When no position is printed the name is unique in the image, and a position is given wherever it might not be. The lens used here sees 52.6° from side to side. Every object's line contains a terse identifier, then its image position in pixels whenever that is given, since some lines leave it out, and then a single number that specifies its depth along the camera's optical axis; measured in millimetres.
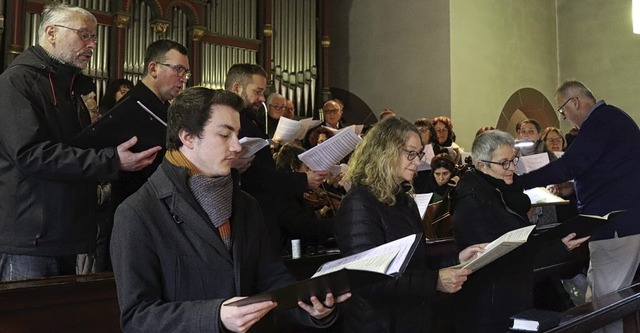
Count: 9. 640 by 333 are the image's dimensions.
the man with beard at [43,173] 2262
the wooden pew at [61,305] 1946
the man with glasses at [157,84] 2684
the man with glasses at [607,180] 3775
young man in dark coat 1510
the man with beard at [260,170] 2949
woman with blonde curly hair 2277
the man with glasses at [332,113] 6516
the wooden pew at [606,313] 2094
